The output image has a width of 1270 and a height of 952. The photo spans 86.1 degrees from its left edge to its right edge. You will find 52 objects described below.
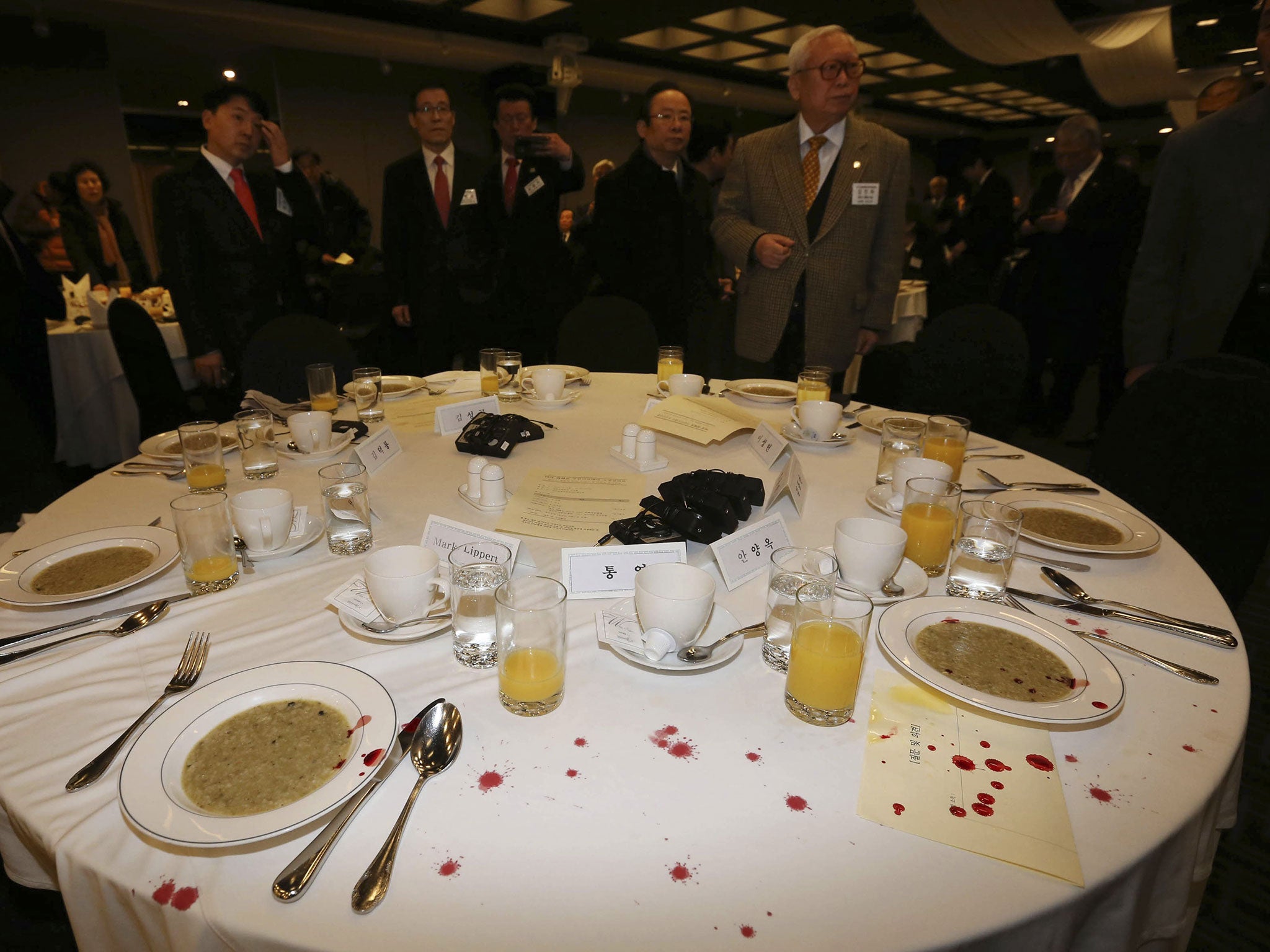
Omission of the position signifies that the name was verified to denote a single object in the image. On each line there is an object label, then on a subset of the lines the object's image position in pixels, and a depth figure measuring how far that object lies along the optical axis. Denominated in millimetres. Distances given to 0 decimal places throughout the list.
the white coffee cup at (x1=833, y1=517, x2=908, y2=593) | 997
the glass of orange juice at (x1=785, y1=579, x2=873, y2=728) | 769
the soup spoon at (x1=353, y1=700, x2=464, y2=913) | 566
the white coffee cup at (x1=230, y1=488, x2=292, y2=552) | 1106
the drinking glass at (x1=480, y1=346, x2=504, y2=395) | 2078
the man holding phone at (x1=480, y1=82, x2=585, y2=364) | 3510
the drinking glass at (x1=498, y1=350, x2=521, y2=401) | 2125
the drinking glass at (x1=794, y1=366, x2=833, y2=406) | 1856
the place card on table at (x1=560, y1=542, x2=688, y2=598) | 1025
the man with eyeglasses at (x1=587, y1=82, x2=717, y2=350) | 3344
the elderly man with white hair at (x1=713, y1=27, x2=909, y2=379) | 2771
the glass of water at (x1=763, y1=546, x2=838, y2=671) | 897
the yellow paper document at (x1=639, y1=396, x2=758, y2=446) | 1690
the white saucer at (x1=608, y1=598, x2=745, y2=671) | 842
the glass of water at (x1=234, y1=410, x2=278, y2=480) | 1586
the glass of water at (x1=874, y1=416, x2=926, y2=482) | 1435
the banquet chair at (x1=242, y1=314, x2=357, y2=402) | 2330
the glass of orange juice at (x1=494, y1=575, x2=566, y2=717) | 792
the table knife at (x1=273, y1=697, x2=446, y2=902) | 560
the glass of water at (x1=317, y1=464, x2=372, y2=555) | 1180
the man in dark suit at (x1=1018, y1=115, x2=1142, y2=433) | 4258
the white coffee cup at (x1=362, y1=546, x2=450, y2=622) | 907
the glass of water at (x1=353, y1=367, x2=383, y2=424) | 1908
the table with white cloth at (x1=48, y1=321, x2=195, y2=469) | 3412
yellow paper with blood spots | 630
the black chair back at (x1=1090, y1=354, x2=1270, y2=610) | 1428
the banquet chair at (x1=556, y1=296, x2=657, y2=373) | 2873
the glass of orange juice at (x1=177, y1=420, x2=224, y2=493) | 1378
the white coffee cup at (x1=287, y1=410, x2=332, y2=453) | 1562
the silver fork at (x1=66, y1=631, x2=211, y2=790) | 682
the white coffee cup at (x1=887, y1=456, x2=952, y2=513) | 1302
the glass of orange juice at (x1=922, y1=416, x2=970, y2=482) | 1450
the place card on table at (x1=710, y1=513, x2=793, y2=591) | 1054
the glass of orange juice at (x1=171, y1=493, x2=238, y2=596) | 1027
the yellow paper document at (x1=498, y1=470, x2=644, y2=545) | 1229
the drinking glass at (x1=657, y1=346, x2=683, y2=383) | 2201
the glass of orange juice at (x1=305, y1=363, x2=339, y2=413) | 1832
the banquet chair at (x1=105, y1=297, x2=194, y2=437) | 2727
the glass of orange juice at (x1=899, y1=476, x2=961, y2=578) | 1106
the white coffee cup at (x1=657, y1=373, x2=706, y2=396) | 2041
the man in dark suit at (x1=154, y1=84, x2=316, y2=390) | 2936
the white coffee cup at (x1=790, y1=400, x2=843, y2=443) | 1708
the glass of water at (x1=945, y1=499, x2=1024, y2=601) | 1052
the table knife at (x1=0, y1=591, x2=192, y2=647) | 892
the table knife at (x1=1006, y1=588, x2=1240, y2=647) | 924
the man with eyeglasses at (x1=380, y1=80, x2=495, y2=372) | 3480
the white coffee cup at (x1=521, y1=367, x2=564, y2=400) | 2072
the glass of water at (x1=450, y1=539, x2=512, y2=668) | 897
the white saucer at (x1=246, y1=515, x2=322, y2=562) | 1132
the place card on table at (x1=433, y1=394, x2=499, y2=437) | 1799
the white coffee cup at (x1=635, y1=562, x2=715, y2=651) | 844
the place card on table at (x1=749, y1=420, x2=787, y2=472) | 1532
